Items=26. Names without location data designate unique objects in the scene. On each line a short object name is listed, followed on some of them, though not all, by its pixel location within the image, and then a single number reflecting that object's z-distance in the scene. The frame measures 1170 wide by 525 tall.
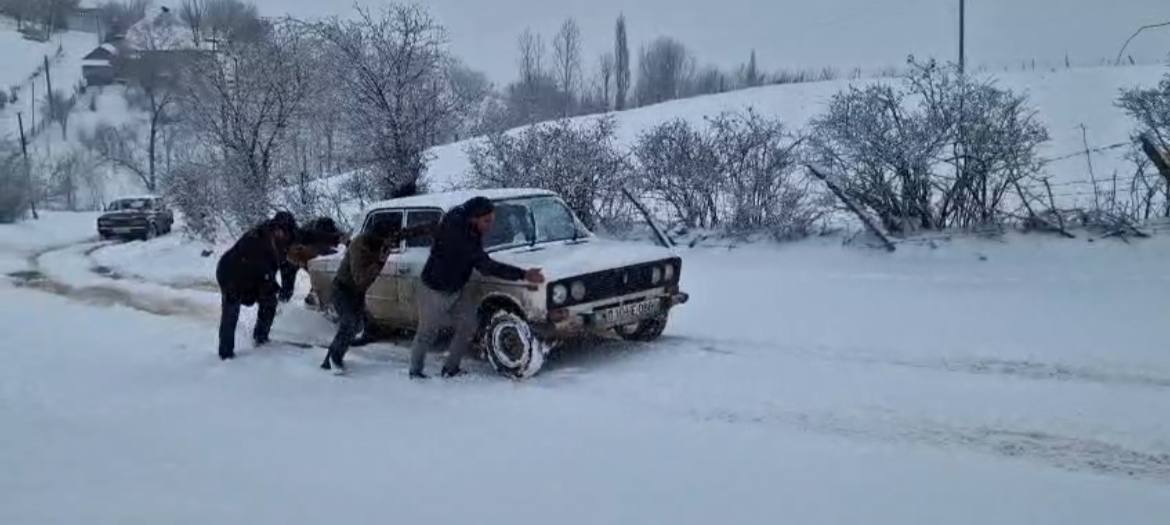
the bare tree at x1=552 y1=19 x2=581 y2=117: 59.72
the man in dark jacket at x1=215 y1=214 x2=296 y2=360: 8.18
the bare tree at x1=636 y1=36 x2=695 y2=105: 63.50
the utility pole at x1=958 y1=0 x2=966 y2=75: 27.40
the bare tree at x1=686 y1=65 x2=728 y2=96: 61.51
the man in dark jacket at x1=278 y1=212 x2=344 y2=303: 9.08
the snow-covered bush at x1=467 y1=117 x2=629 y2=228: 14.77
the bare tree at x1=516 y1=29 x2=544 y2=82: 58.60
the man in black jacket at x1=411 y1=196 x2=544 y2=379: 6.81
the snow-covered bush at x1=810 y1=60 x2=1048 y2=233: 11.09
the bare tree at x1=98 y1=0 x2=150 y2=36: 97.94
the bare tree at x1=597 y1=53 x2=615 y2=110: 62.47
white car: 6.94
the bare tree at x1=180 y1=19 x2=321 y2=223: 20.81
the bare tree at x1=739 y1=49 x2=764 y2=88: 55.12
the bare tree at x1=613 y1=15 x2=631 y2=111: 62.56
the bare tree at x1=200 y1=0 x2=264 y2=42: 23.42
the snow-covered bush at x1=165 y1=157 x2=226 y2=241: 20.92
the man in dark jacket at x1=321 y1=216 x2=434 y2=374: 7.44
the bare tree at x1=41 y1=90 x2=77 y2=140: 70.56
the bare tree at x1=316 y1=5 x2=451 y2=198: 17.14
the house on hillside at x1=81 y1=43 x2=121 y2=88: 86.50
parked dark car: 27.75
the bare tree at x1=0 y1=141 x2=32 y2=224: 36.09
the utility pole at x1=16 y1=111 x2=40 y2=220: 38.77
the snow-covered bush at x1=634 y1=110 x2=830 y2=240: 12.84
